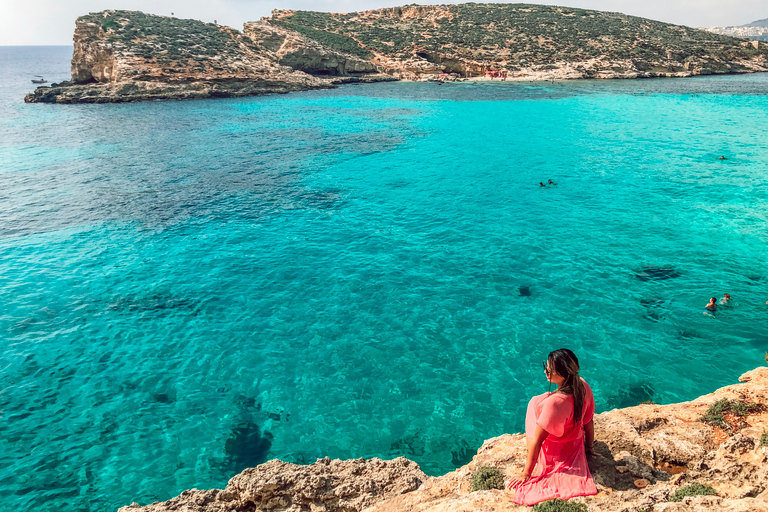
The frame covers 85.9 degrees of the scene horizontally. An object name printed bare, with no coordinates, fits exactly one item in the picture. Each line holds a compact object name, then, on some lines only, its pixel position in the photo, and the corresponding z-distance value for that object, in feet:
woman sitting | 18.76
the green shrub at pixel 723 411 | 26.53
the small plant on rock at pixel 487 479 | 22.27
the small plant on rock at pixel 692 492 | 18.04
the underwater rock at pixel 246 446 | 37.81
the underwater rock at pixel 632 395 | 41.68
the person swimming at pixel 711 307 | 53.52
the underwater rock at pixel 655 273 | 61.62
